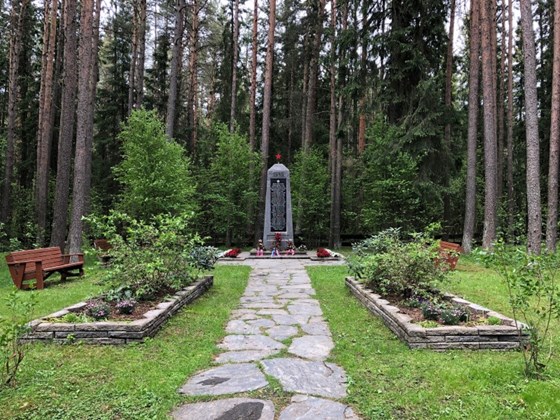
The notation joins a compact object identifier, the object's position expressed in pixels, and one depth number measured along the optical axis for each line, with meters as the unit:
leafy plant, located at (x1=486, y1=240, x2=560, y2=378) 3.15
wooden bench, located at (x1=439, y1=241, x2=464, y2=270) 6.46
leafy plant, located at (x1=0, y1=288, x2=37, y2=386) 2.87
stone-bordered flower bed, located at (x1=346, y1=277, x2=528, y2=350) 3.84
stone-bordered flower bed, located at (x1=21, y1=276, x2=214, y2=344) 3.98
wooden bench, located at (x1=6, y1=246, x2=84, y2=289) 7.37
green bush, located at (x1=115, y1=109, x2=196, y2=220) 12.36
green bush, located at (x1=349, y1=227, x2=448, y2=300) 5.57
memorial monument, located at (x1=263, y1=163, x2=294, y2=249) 14.48
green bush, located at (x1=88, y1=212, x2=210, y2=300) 5.52
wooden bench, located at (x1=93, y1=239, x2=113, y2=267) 10.43
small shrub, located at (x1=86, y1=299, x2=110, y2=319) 4.41
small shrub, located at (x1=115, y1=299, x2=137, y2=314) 4.61
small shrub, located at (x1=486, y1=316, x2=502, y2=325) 4.13
